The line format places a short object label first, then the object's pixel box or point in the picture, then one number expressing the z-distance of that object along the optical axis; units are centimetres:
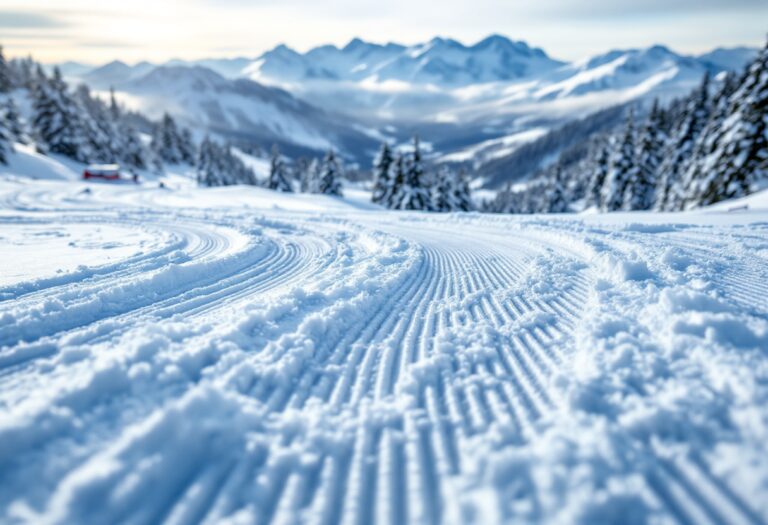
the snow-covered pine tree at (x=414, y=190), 3450
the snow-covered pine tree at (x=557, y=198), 4139
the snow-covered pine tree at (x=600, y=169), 4481
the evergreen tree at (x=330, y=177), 4247
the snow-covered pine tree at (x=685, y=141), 3266
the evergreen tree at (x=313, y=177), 4854
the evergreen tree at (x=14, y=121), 4955
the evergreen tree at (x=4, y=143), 3550
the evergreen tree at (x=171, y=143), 6806
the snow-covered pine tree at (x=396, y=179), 3516
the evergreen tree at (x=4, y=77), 6526
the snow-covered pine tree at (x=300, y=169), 9162
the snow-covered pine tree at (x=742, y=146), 2186
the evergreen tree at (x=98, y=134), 4947
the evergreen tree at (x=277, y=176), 4806
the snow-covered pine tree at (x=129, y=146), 5681
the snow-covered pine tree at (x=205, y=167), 5266
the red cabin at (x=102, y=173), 3750
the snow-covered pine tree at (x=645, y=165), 3319
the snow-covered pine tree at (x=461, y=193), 3672
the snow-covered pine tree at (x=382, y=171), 3894
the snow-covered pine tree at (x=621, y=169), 3372
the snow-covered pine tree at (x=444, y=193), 3572
